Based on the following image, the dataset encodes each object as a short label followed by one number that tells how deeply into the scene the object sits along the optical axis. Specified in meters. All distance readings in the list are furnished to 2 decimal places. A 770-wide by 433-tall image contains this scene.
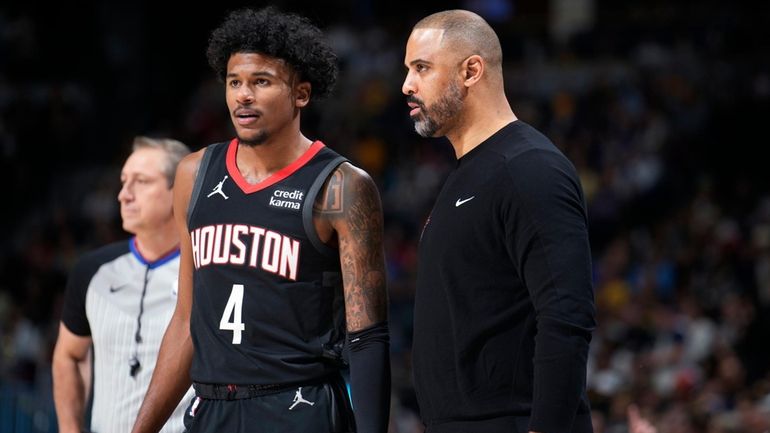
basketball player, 7.82
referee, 10.02
